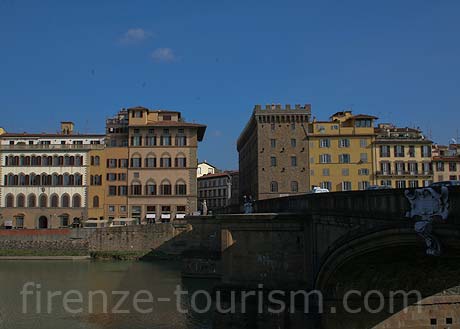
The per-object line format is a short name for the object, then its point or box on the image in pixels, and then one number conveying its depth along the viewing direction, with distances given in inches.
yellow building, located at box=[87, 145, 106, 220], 2787.9
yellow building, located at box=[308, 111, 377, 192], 2682.1
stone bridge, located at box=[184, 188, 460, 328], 506.6
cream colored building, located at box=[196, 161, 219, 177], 5113.2
